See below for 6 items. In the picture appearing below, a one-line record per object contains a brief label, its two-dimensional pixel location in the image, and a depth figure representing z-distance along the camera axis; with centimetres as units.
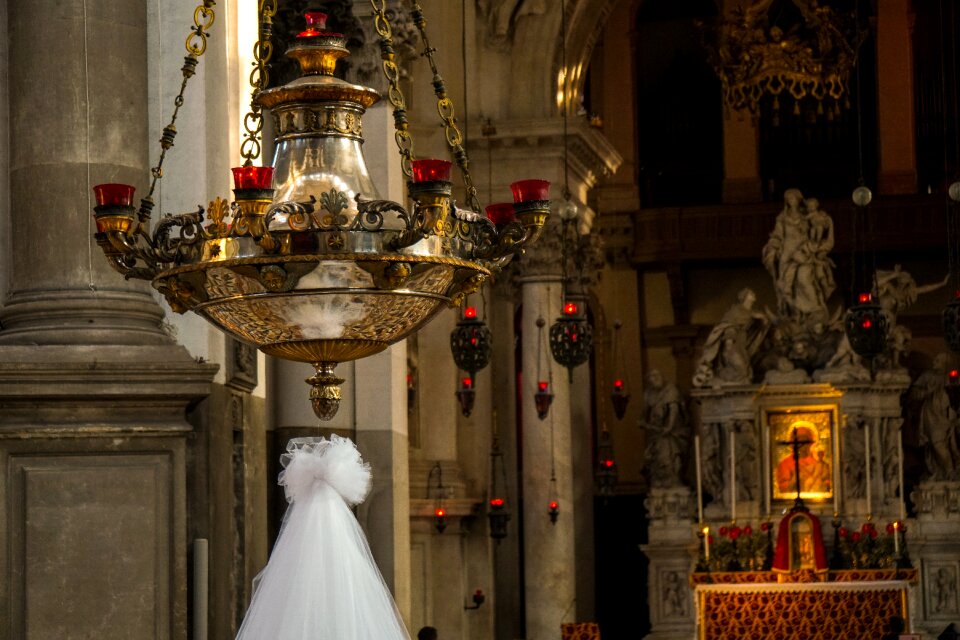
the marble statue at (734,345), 2084
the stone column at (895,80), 2527
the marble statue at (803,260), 2103
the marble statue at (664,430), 2181
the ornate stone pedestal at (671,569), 2086
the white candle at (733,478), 2058
